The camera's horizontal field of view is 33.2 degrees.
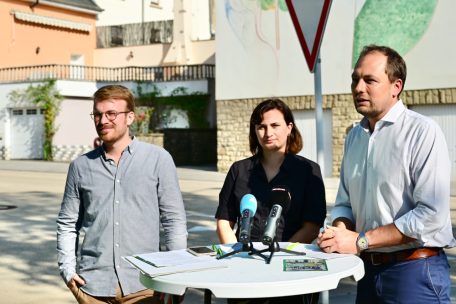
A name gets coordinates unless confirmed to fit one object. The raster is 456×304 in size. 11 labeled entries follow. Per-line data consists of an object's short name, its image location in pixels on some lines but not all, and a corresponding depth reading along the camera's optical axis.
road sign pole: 5.45
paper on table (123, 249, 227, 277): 3.45
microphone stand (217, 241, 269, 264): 3.71
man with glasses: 4.18
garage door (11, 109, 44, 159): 34.53
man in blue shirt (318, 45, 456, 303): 3.52
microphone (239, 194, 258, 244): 3.65
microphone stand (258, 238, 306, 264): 3.61
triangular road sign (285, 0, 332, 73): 5.53
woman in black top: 4.43
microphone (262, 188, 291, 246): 3.57
